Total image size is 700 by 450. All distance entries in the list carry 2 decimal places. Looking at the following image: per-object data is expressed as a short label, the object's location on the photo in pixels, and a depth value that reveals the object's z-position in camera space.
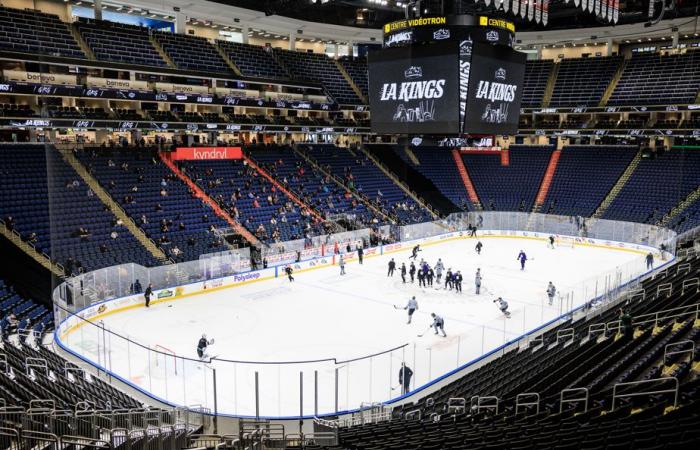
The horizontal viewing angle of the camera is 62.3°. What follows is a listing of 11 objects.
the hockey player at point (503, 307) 21.22
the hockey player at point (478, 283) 25.42
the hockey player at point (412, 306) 21.22
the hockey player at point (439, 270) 26.95
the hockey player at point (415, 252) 32.03
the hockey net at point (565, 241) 37.50
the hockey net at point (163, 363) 15.47
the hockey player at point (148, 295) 23.66
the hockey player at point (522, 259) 29.92
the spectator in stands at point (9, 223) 23.83
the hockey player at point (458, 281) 25.77
